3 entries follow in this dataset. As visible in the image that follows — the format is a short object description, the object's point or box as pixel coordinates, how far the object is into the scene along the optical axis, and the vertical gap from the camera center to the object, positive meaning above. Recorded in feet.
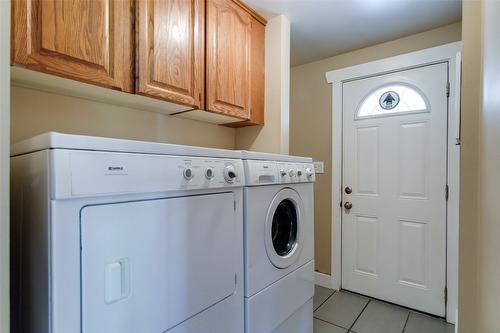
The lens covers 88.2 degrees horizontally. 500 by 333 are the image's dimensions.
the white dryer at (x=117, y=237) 2.13 -0.72
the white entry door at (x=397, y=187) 6.69 -0.63
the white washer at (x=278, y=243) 3.94 -1.41
